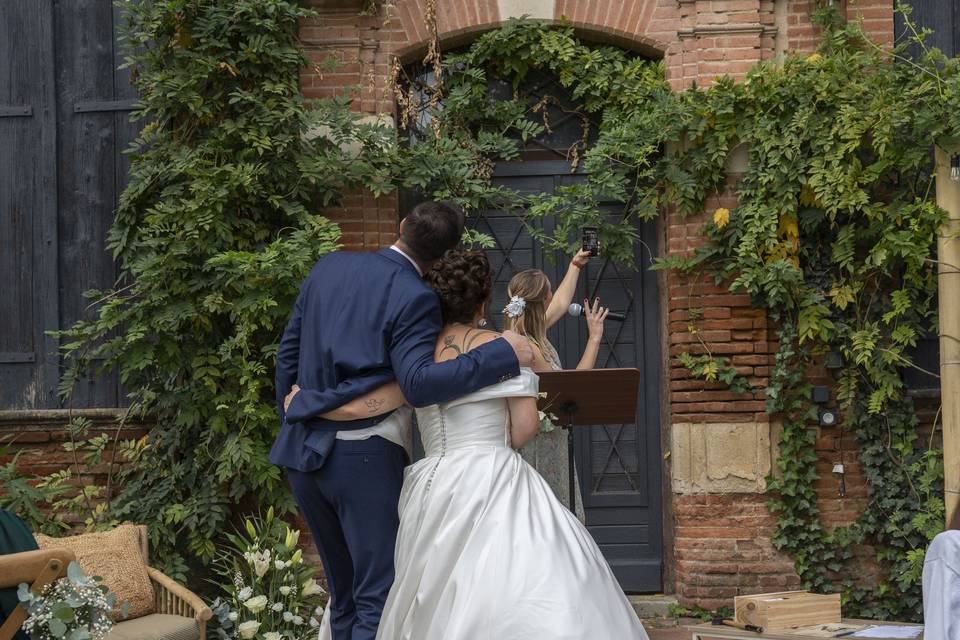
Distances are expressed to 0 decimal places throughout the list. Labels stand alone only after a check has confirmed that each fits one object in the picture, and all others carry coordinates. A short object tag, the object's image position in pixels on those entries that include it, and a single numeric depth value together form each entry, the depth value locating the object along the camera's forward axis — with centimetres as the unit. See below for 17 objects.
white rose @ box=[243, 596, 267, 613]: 605
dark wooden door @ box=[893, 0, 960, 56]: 745
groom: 424
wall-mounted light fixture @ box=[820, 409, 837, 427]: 712
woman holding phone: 589
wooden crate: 560
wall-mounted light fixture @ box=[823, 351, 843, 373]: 710
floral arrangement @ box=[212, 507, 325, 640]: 612
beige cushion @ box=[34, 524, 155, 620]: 577
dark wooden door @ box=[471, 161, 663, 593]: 754
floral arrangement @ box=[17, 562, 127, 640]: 336
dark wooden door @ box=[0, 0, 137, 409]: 759
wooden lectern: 524
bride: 394
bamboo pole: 645
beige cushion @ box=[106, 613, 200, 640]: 541
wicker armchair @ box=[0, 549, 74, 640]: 322
